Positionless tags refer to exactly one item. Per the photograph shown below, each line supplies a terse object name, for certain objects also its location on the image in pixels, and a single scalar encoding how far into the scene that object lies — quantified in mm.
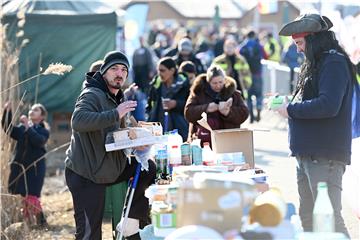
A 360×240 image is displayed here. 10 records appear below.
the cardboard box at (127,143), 10238
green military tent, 26677
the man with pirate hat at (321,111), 9662
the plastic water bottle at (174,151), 11174
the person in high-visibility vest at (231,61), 26892
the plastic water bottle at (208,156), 10960
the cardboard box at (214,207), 7322
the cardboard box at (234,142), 11742
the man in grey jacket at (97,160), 10614
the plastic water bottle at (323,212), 8066
